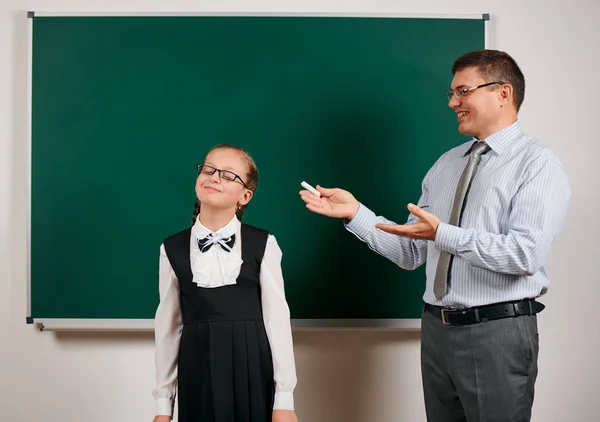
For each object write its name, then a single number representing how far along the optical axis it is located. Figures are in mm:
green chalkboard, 2465
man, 1615
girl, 1666
